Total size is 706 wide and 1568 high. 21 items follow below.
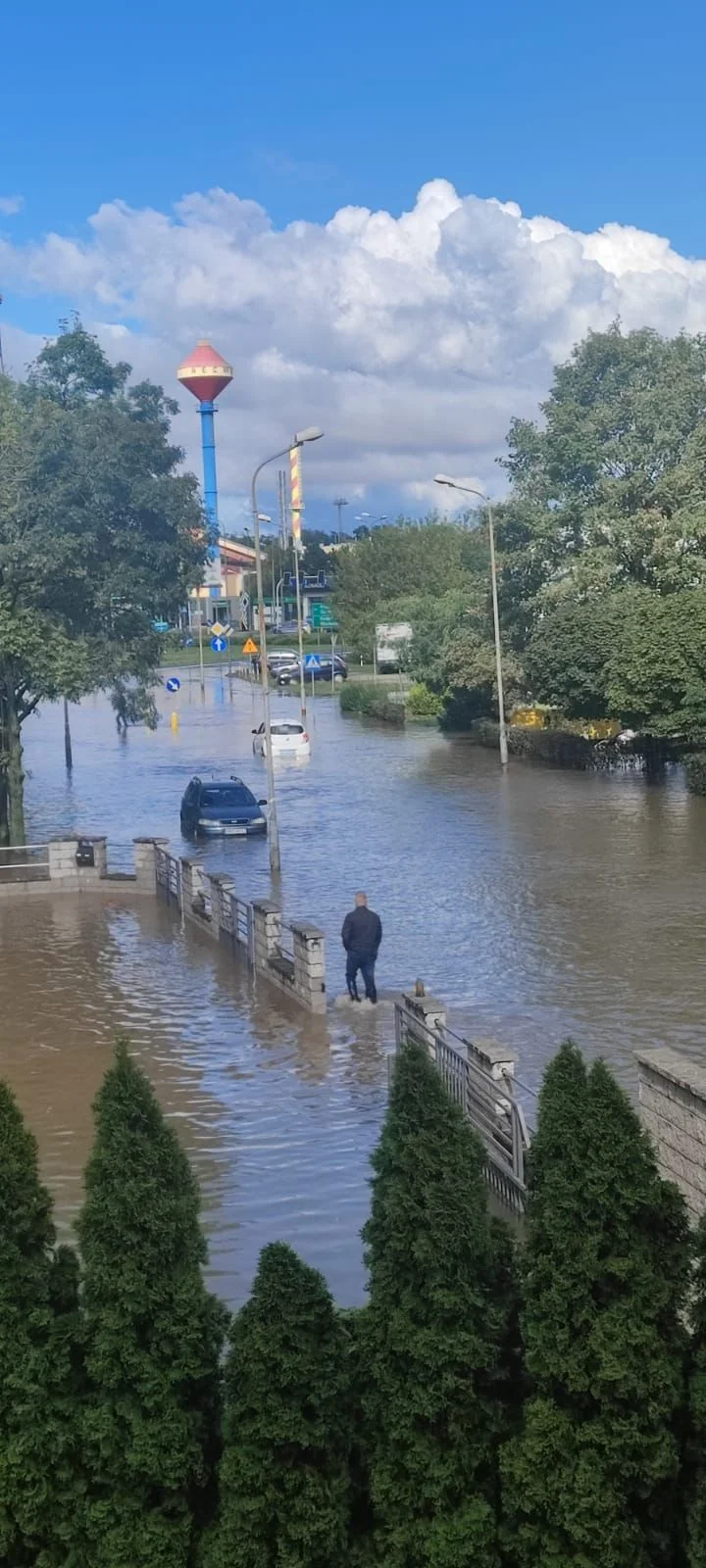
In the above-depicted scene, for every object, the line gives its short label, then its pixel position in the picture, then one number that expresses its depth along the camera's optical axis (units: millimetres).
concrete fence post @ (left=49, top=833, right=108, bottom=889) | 27375
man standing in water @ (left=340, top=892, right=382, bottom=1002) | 17688
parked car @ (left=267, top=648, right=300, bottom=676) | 93750
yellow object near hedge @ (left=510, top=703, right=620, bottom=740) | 49562
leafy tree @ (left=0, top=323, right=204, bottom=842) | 30172
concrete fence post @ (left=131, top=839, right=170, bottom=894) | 26984
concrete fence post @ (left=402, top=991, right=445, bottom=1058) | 13660
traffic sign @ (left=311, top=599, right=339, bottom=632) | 109000
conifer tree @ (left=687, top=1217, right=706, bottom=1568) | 5848
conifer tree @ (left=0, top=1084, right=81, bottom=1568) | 6285
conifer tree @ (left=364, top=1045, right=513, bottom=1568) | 6074
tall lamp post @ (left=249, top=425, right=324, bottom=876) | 27484
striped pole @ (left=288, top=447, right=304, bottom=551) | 139375
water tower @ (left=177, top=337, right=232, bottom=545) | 136250
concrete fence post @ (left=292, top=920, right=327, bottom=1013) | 17922
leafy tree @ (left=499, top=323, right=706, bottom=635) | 50344
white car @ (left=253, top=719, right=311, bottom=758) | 51281
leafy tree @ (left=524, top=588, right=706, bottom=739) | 41375
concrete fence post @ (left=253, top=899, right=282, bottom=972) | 19859
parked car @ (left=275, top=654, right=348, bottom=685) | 90688
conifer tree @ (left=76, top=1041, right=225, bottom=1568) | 6195
